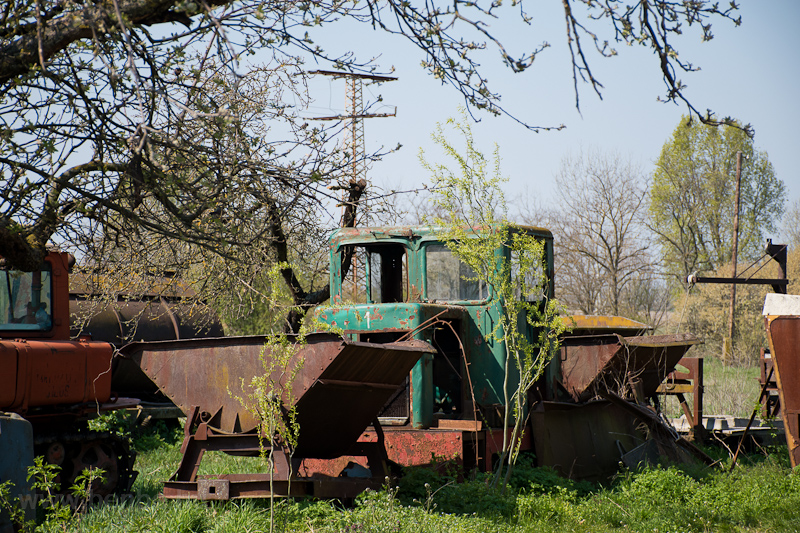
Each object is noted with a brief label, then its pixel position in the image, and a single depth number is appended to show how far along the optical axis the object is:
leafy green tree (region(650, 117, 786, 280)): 75.06
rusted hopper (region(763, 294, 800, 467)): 17.28
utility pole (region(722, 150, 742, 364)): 52.06
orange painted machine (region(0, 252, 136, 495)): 14.02
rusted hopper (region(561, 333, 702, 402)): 20.09
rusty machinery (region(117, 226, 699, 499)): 13.30
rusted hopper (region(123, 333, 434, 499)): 12.83
